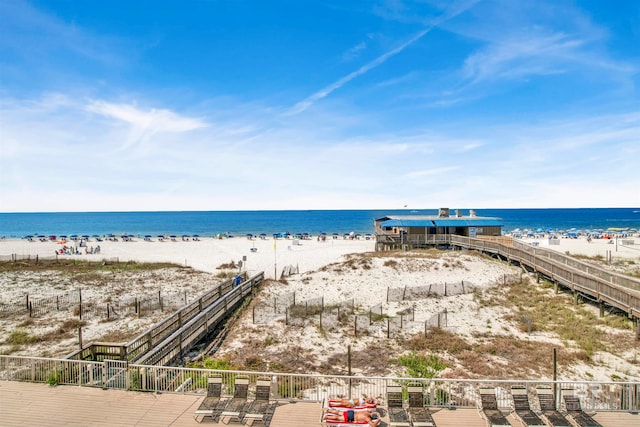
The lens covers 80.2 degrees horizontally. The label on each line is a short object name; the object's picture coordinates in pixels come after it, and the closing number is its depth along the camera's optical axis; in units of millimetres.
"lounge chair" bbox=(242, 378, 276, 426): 9102
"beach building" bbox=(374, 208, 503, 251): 43906
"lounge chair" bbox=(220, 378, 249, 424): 9180
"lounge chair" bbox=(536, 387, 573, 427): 9133
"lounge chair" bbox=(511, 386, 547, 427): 9039
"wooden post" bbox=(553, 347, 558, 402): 9398
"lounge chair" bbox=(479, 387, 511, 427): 9062
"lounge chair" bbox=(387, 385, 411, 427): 9016
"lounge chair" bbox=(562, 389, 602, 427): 9008
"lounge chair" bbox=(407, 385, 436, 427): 8953
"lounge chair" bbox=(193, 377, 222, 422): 9234
